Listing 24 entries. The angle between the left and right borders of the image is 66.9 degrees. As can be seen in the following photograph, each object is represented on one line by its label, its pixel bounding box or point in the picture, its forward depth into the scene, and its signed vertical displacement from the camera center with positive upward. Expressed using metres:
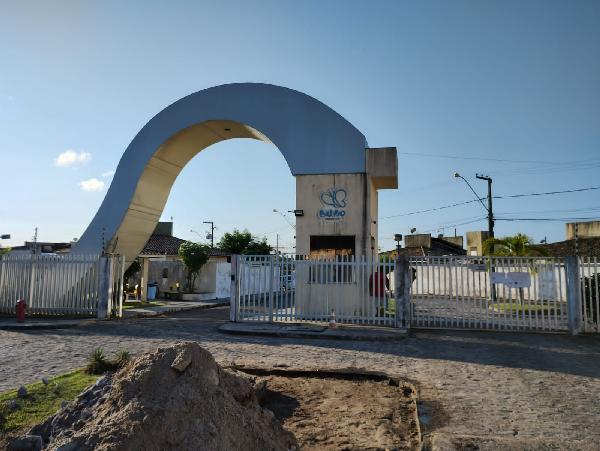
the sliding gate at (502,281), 11.95 -0.10
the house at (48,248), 27.92 +1.97
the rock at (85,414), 3.67 -1.11
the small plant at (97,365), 6.57 -1.27
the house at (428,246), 43.03 +3.07
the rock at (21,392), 5.25 -1.33
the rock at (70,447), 3.12 -1.16
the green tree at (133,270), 25.53 +0.42
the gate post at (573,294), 11.65 -0.43
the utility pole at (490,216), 28.09 +3.77
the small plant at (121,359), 6.54 -1.19
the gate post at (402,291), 12.14 -0.36
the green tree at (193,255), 25.88 +1.27
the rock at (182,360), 3.95 -0.73
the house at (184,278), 27.44 -0.05
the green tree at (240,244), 37.22 +2.78
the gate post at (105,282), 14.53 -0.15
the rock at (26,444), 3.53 -1.30
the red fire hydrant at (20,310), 13.41 -0.98
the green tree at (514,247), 22.47 +1.56
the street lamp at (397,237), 21.12 +1.86
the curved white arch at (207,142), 14.47 +4.57
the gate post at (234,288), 13.32 -0.31
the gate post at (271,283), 12.69 -0.16
